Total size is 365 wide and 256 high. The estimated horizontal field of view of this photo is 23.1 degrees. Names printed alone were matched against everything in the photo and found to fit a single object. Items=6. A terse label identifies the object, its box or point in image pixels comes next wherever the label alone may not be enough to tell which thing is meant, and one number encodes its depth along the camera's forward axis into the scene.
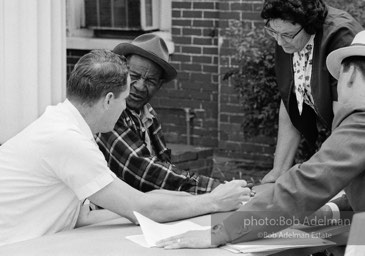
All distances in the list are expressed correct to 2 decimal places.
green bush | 6.47
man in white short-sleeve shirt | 3.24
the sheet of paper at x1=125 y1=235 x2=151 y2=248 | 3.06
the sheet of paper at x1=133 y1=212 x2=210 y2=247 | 3.12
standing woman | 4.30
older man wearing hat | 4.00
